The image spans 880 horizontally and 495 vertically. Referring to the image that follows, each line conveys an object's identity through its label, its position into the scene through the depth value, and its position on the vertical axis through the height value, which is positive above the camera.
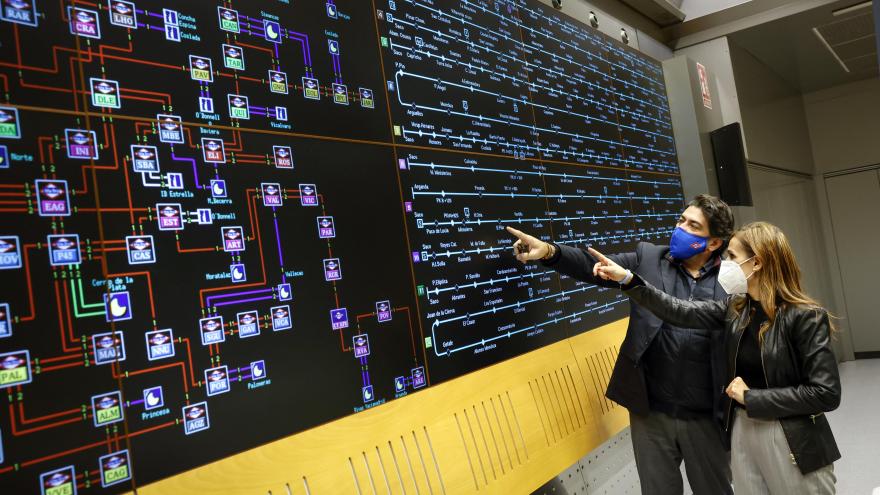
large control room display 1.44 +0.20
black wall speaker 5.21 +0.46
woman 2.21 -0.58
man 2.80 -0.65
